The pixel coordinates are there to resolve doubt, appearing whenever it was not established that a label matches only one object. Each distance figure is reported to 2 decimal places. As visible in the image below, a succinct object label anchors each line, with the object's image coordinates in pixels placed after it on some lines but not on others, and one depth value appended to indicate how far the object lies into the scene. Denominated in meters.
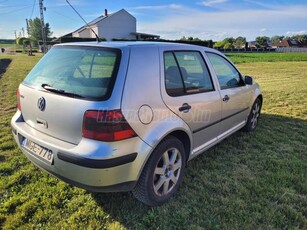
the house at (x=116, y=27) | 49.38
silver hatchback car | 2.19
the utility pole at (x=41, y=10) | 30.31
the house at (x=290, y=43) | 95.00
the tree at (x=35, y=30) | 68.25
